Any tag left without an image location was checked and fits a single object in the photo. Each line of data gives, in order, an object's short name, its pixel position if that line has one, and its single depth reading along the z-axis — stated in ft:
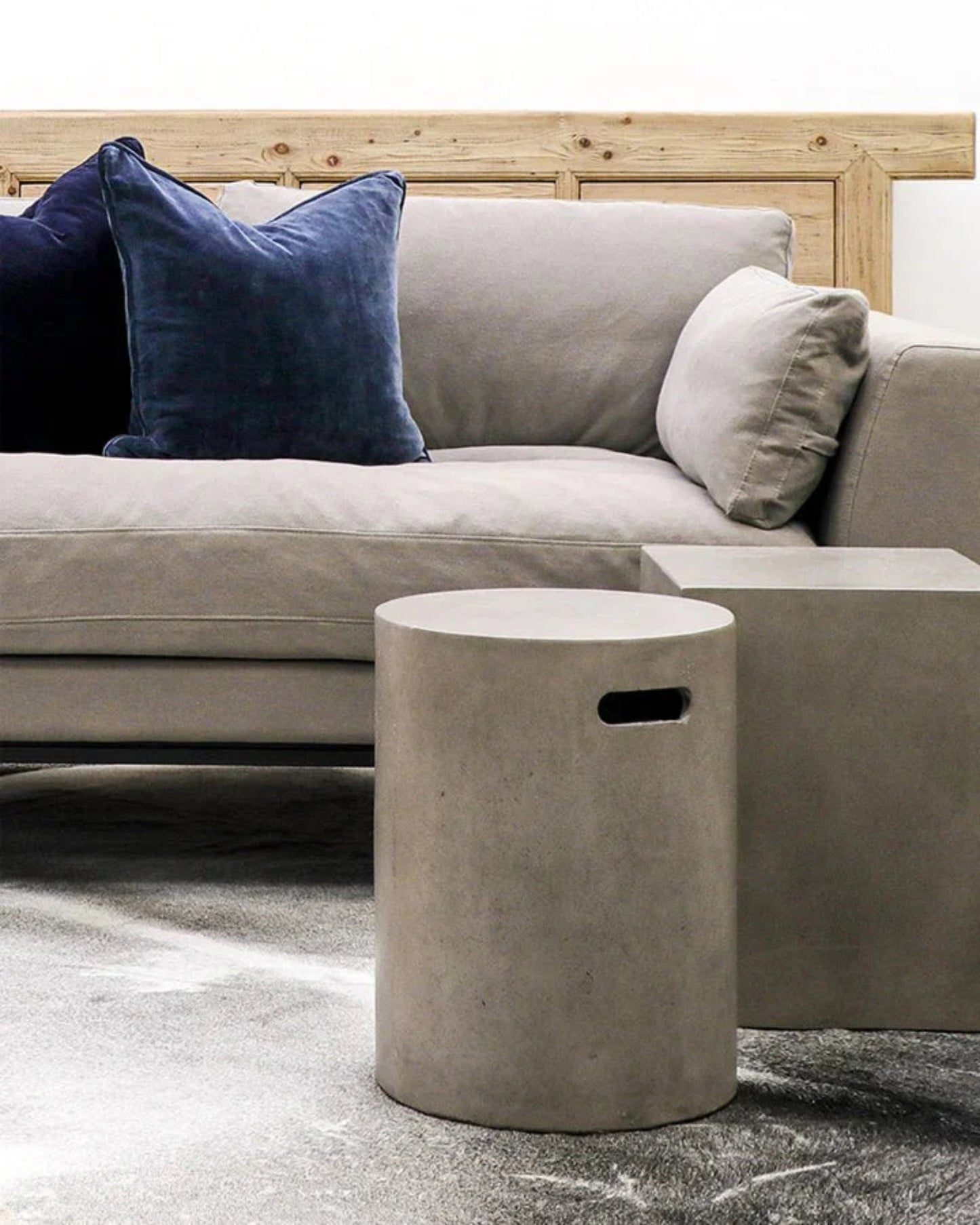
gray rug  7.83
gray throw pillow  13.14
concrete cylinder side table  8.51
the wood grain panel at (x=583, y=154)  25.42
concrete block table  10.08
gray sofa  12.81
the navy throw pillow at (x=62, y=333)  15.46
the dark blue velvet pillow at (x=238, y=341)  14.96
